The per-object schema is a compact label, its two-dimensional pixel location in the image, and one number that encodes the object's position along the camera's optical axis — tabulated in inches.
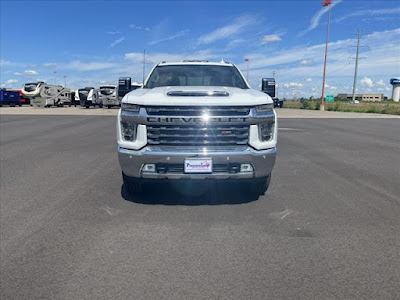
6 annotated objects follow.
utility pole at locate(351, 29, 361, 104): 2784.0
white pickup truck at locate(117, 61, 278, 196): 159.2
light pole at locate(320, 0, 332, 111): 1386.6
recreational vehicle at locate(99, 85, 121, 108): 1167.6
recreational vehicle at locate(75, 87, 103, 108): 1266.7
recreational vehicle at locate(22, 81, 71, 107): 1386.6
